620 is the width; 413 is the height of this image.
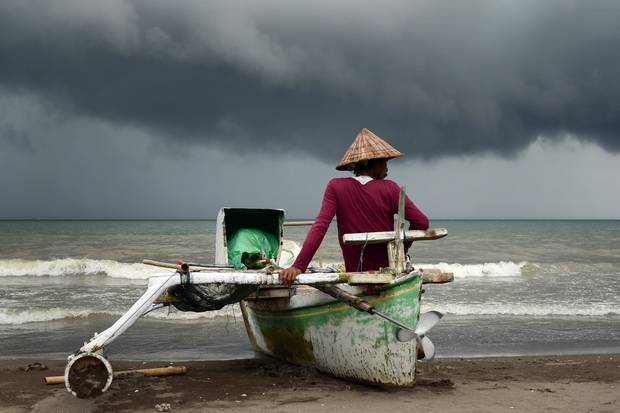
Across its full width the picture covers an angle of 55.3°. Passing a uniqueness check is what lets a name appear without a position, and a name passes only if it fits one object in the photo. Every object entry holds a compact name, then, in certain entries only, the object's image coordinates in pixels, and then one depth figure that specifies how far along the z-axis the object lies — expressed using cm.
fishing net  586
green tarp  783
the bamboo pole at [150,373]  646
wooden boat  502
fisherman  595
